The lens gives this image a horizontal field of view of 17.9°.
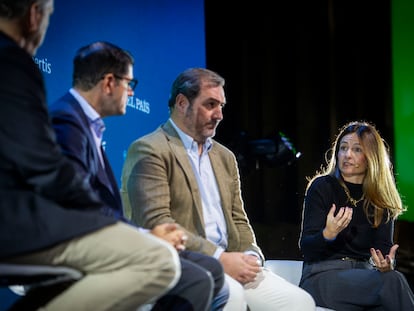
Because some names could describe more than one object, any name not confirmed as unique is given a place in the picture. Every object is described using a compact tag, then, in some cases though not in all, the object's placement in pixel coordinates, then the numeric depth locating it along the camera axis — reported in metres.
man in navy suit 4.35
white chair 7.15
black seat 3.55
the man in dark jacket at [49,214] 3.45
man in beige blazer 5.52
